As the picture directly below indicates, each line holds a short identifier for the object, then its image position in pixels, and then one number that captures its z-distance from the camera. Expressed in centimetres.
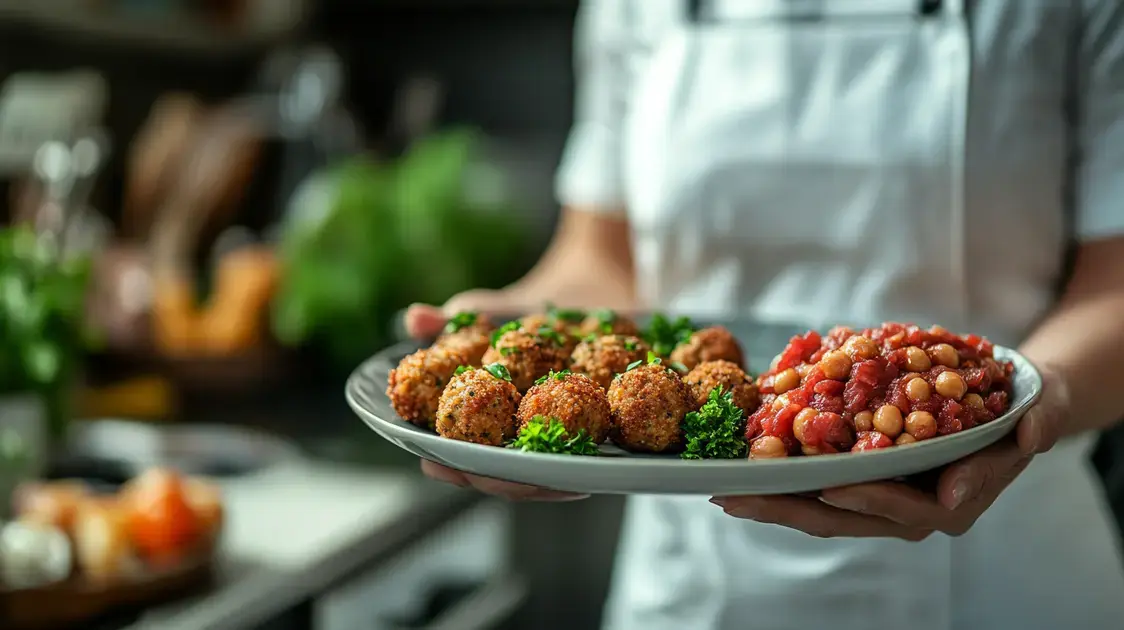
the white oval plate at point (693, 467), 68
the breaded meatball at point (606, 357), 100
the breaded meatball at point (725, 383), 93
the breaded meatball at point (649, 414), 86
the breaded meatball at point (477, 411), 85
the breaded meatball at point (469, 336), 104
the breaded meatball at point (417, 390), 92
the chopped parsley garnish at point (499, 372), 93
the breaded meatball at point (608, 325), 111
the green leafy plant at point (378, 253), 221
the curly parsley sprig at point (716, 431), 84
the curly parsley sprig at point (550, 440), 79
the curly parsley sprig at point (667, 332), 111
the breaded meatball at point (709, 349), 104
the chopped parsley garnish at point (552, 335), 103
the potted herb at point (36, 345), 156
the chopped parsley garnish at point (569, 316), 116
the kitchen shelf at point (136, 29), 243
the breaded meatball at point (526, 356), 99
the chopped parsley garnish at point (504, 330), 104
